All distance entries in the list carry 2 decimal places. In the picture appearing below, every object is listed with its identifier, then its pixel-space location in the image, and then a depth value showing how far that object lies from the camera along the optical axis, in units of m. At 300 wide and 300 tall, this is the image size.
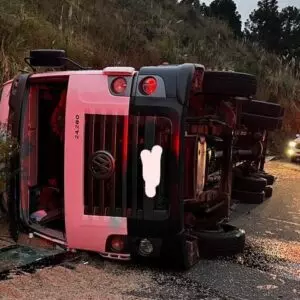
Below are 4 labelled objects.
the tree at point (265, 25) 45.56
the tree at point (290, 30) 44.03
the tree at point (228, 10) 42.91
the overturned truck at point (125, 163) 3.31
